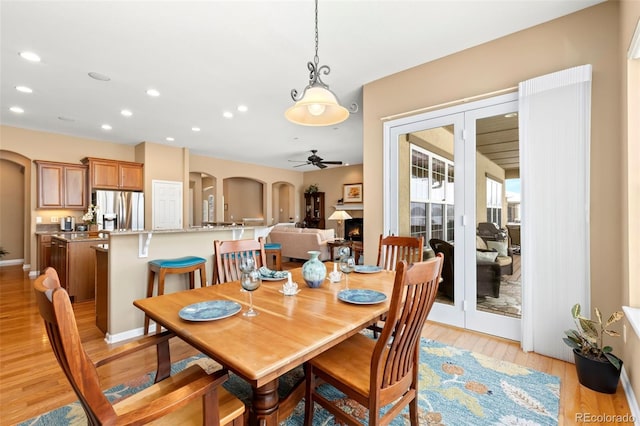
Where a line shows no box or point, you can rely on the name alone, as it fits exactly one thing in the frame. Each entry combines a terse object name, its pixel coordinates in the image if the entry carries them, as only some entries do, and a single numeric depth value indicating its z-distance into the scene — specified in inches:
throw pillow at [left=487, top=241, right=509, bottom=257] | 108.9
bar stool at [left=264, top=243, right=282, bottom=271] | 169.9
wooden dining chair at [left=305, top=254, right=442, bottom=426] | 44.8
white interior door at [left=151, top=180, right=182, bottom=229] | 254.7
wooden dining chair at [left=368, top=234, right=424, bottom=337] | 95.6
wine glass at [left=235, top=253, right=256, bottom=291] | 55.1
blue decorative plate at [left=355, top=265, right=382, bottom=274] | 86.0
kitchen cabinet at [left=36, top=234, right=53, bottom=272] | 204.4
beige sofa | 255.8
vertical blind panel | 88.7
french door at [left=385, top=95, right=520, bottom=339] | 108.7
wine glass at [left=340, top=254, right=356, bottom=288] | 76.3
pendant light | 71.7
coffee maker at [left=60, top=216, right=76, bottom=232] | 222.4
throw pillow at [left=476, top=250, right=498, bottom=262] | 112.2
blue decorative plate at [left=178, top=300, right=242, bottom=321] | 50.2
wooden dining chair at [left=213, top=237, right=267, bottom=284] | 81.2
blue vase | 69.4
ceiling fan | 278.7
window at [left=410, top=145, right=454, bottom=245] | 123.3
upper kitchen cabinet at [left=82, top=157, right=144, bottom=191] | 228.4
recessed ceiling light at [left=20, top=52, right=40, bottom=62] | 113.9
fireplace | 339.6
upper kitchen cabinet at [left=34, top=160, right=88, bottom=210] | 212.2
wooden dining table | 38.7
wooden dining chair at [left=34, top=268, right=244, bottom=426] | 30.6
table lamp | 307.0
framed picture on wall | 376.5
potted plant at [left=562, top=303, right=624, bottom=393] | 73.2
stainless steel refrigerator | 225.6
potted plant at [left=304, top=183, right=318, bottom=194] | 412.5
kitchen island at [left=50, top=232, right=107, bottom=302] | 158.1
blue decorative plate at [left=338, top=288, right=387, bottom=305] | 58.7
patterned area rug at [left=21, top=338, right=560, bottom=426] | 65.9
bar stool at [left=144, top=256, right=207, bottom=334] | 108.9
